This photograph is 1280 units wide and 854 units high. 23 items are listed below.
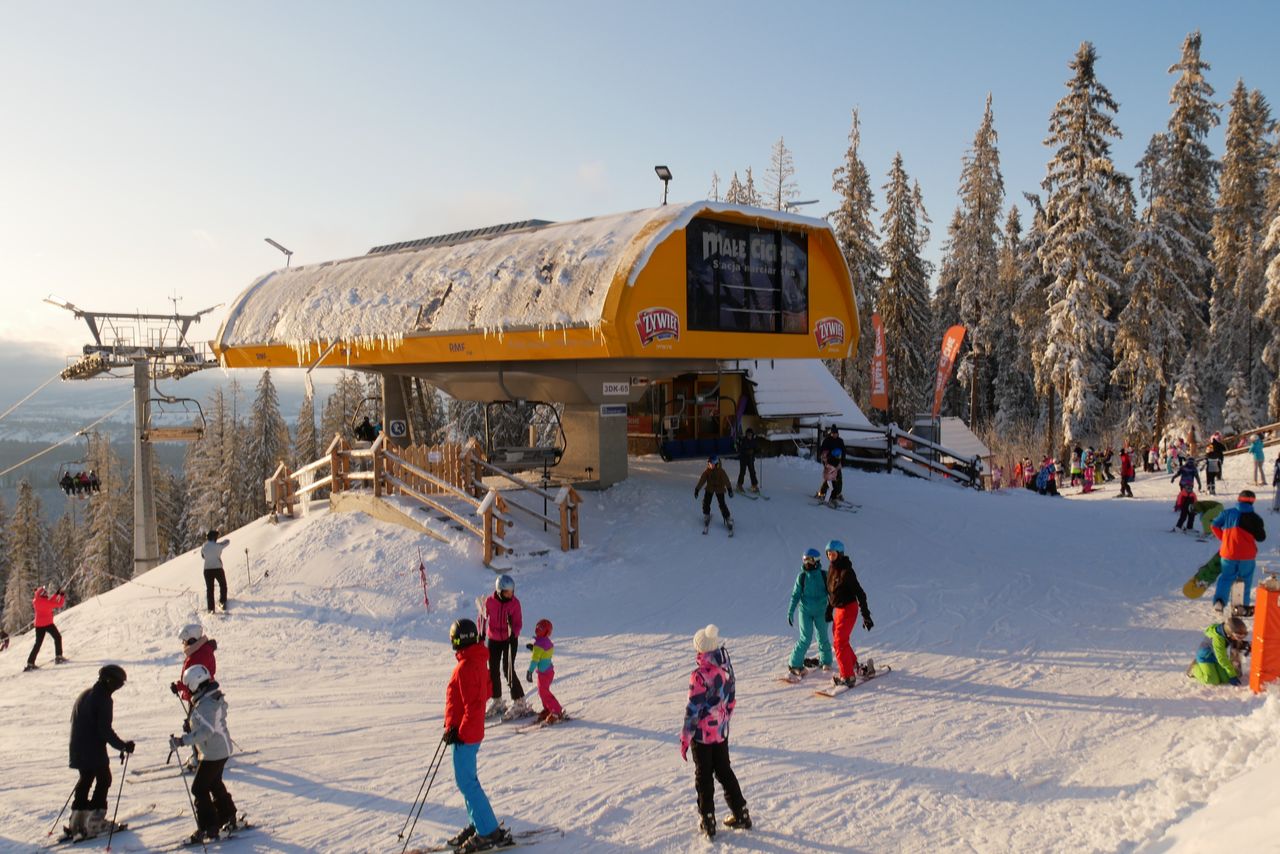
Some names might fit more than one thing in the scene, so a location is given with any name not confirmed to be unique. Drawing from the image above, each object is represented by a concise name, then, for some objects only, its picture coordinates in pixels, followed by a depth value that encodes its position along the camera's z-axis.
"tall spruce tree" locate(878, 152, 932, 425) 43.19
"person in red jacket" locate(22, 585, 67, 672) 12.61
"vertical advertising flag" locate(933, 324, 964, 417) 29.19
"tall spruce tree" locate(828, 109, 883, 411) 40.78
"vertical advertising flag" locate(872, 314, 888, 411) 32.89
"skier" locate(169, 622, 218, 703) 7.19
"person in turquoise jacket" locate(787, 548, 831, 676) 9.09
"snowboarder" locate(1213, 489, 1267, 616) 9.95
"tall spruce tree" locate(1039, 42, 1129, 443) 31.17
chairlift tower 24.67
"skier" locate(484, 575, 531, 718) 8.54
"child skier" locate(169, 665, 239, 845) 6.05
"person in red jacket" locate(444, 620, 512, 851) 5.77
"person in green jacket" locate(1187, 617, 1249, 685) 8.80
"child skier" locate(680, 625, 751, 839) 5.81
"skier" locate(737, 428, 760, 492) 18.42
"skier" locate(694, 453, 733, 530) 15.80
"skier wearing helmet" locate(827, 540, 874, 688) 8.81
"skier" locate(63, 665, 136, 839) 6.35
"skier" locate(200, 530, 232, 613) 13.82
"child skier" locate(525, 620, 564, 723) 8.17
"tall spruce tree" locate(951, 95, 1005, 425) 41.75
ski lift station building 15.34
